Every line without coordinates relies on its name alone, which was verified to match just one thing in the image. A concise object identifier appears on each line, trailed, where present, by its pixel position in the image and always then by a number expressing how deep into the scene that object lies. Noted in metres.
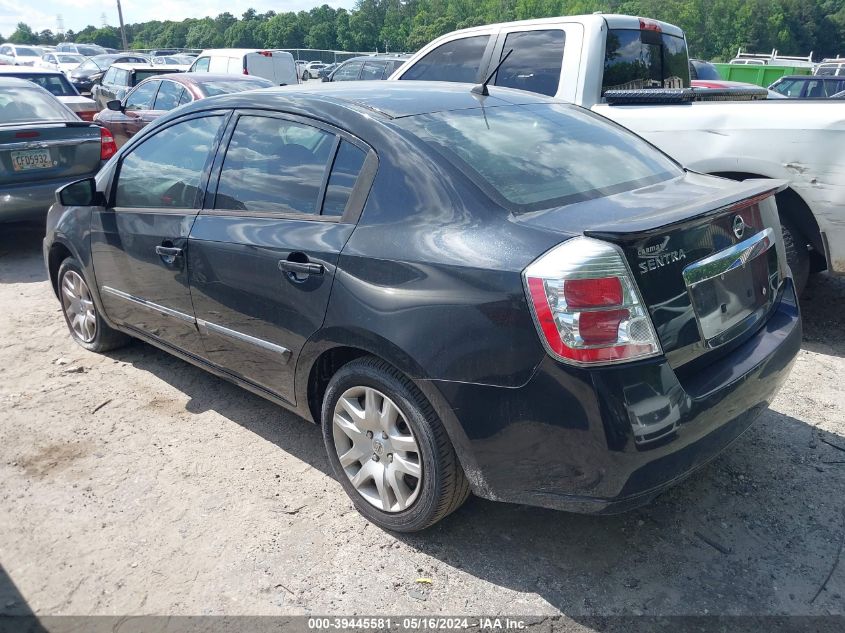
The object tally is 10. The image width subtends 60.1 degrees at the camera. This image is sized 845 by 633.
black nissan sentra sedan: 2.33
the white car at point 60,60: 34.09
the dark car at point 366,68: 16.23
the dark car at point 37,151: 6.74
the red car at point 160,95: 9.55
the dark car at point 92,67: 22.98
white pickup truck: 4.38
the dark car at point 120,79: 14.67
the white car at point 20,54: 35.66
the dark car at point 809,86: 16.55
